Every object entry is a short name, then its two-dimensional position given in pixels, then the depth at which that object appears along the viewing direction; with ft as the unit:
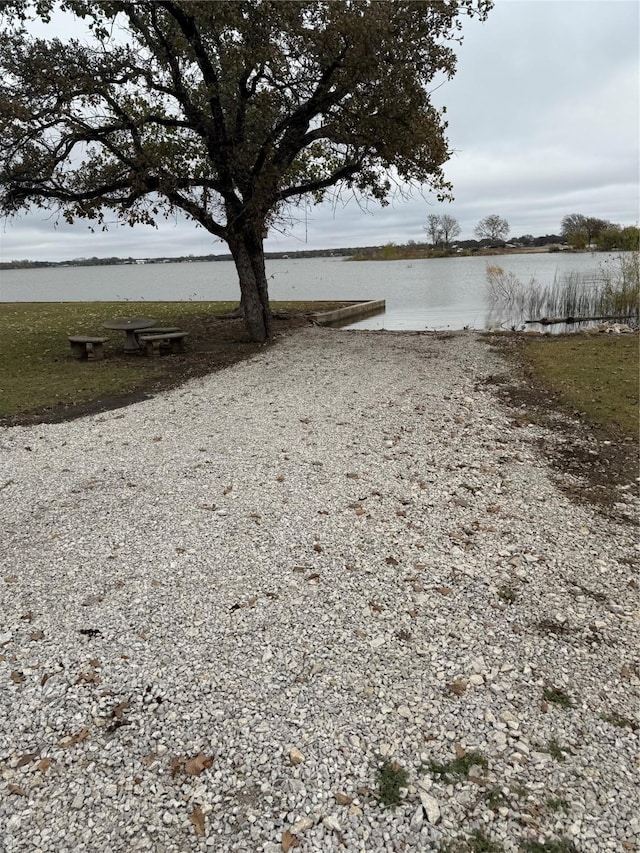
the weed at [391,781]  7.68
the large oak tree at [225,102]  31.76
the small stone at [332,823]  7.32
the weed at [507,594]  12.05
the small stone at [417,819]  7.31
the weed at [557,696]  9.36
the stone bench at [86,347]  39.63
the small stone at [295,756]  8.27
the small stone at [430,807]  7.40
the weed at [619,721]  8.89
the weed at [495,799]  7.58
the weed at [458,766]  8.04
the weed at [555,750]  8.36
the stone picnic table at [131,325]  40.83
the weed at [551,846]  7.04
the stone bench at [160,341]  40.77
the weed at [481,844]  7.05
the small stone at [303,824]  7.31
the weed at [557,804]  7.55
